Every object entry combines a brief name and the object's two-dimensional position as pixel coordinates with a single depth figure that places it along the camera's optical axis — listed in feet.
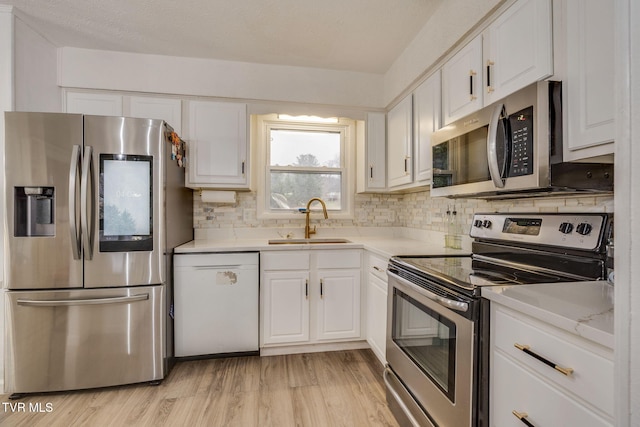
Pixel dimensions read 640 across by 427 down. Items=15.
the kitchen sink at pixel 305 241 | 8.59
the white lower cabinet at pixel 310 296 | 7.79
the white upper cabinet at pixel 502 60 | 3.85
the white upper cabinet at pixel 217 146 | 8.29
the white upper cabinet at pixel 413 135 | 6.63
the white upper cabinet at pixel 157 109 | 7.98
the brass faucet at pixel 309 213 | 9.25
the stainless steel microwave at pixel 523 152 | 3.63
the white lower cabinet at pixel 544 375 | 2.28
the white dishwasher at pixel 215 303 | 7.41
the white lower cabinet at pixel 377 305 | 6.76
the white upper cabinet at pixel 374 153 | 9.13
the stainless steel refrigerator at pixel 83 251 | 6.03
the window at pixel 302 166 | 9.71
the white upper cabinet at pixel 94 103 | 7.77
